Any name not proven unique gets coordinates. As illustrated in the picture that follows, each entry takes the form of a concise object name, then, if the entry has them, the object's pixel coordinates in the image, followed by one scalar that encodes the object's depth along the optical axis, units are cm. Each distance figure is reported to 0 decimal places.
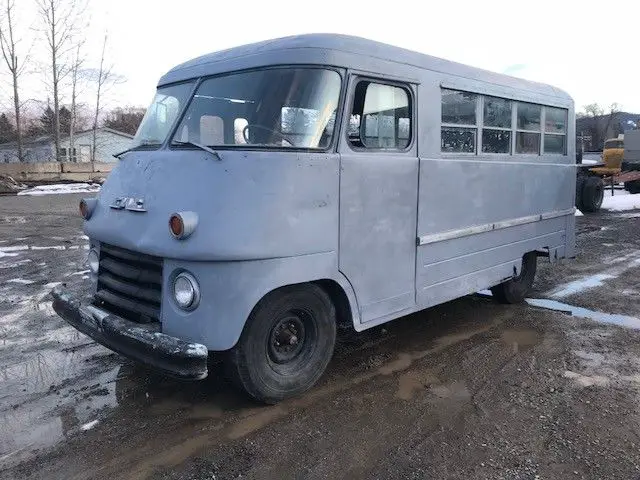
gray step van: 362
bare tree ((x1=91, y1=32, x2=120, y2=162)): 3838
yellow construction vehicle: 2358
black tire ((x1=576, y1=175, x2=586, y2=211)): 1825
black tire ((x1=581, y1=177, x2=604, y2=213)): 1825
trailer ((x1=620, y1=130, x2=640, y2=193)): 2316
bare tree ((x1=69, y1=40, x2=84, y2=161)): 3571
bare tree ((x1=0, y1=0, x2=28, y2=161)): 3266
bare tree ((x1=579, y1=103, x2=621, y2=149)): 7150
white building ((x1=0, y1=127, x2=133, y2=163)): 4862
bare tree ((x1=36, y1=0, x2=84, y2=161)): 3391
